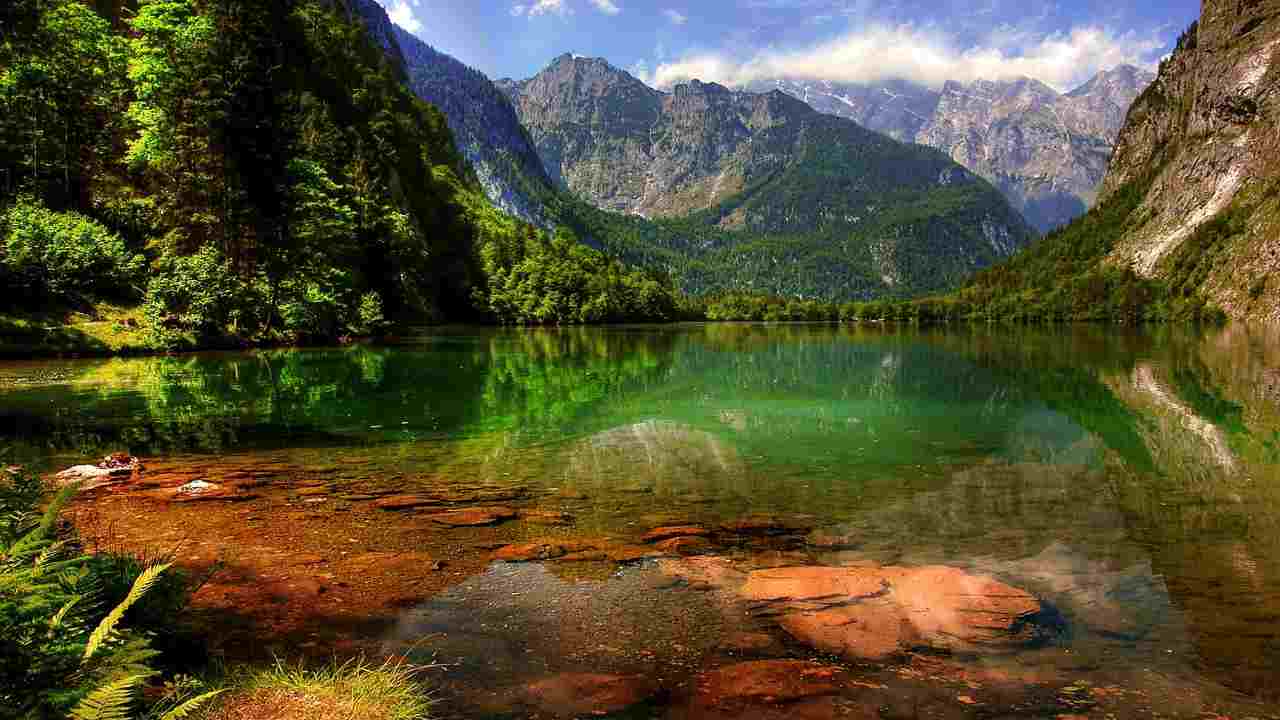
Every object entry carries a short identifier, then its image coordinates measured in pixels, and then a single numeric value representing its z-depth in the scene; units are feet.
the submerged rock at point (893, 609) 28.02
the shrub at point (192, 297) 163.22
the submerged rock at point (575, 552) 37.88
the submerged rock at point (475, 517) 44.19
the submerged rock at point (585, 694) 22.15
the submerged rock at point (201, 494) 47.16
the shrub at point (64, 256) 142.31
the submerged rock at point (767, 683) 23.07
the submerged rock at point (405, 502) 47.62
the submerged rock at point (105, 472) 50.01
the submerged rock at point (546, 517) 45.09
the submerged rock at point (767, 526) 44.16
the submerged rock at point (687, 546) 39.88
